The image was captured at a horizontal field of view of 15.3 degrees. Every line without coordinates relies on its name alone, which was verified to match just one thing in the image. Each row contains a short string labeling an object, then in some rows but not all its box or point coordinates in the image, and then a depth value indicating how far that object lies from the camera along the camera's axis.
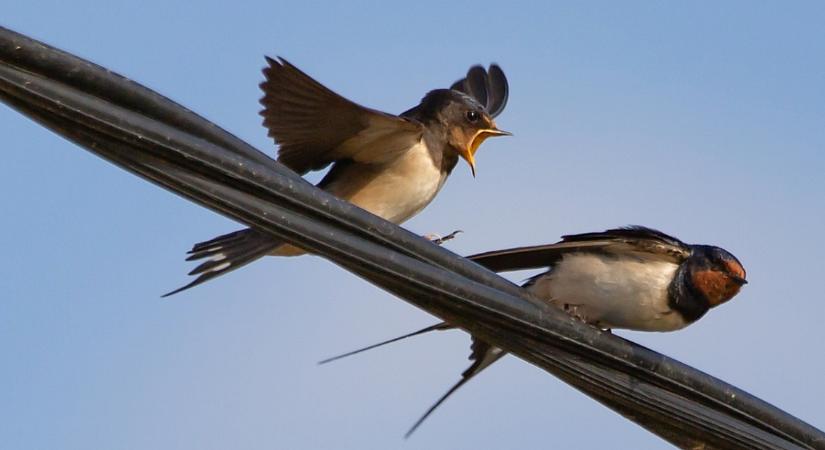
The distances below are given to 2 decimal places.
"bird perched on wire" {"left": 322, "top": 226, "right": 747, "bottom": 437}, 7.64
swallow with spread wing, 9.32
